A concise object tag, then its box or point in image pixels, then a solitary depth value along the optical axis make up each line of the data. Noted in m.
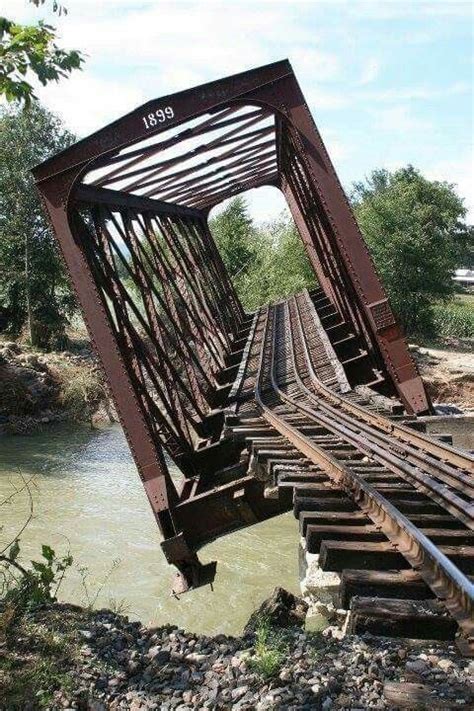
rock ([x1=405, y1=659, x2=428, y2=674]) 3.69
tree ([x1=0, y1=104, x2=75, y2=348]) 29.97
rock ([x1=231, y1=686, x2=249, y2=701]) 3.97
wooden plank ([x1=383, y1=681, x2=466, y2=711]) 2.68
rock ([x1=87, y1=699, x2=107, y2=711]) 4.09
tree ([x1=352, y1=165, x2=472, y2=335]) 32.12
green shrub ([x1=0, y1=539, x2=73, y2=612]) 5.58
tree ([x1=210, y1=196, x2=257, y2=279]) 37.12
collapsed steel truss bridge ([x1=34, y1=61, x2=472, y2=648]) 4.30
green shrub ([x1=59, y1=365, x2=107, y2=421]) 24.00
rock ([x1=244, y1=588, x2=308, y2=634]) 7.05
